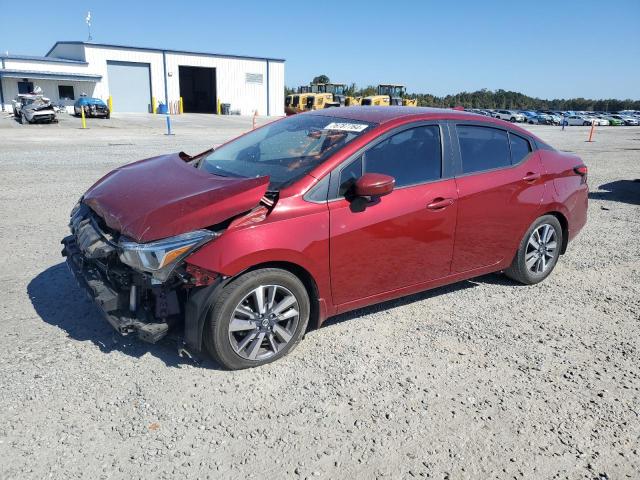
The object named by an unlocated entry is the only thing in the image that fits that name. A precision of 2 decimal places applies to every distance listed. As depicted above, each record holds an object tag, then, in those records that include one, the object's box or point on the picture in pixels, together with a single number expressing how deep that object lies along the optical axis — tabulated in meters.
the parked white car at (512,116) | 51.89
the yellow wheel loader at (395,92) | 39.53
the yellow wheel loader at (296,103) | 39.24
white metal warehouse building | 40.72
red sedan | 3.11
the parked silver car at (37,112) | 26.44
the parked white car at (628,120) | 53.34
